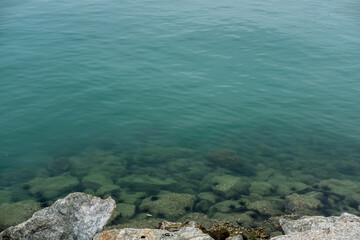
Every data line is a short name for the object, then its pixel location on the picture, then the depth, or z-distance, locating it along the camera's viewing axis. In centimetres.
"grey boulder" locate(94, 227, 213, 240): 717
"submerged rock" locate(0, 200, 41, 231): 1076
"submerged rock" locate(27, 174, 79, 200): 1259
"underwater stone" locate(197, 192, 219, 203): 1236
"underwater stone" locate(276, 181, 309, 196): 1294
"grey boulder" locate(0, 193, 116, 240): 766
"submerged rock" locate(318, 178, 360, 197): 1298
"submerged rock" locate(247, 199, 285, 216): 1153
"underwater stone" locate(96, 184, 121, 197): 1259
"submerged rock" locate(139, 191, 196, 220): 1142
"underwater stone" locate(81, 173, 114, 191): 1309
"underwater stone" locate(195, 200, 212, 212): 1181
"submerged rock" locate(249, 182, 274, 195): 1290
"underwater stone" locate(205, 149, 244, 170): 1450
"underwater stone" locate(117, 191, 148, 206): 1218
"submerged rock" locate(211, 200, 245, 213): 1173
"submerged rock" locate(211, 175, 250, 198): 1275
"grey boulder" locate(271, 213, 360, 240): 718
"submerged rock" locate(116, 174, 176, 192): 1310
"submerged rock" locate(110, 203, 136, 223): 1113
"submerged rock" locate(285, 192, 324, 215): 1177
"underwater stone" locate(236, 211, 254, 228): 1088
